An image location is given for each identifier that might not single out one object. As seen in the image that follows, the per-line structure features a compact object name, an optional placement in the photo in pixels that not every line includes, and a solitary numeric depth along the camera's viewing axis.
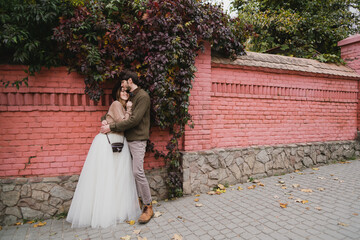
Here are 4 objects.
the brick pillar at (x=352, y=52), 6.80
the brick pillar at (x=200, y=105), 4.45
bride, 3.34
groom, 3.43
